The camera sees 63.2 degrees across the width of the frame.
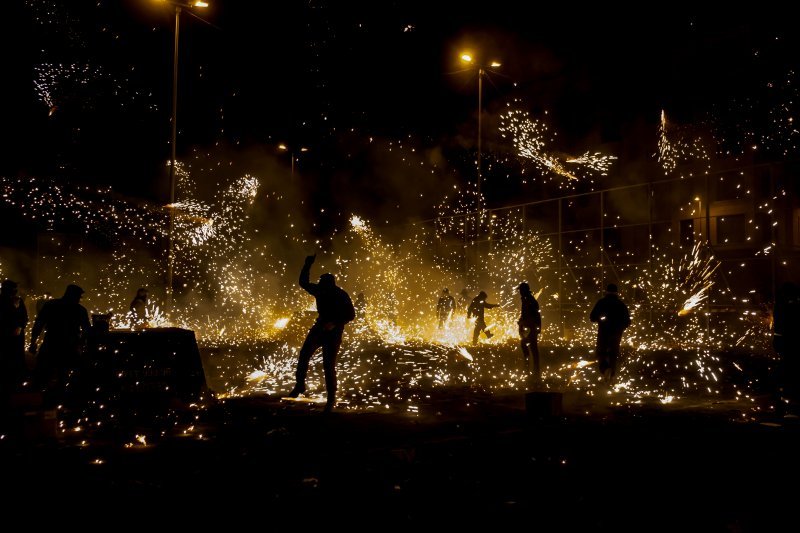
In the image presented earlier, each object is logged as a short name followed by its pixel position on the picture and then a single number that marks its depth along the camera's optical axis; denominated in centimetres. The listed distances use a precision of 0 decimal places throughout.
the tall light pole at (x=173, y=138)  1706
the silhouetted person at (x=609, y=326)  1020
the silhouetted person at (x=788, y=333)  810
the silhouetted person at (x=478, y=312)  1675
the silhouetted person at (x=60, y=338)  882
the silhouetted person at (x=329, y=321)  795
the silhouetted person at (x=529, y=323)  1182
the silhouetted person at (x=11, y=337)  899
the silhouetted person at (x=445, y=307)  2117
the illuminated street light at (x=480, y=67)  1836
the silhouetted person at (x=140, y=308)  1570
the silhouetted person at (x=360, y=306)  2341
